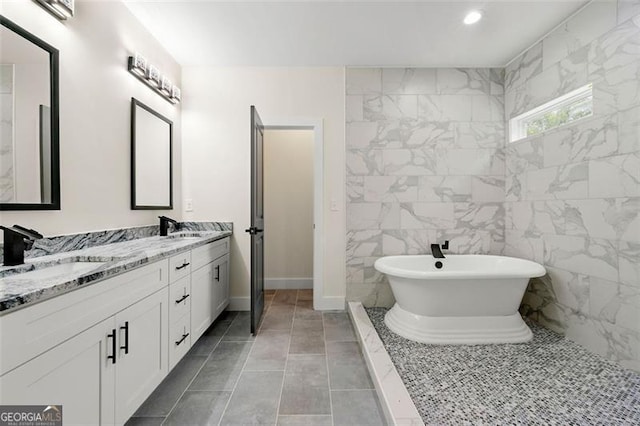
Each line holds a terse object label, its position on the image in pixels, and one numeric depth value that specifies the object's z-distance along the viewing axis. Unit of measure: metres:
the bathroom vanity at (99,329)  0.81
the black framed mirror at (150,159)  2.15
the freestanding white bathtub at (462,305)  2.09
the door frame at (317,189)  2.96
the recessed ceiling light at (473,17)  2.12
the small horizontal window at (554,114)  2.12
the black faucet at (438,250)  2.81
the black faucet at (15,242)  1.15
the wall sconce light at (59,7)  1.40
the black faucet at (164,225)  2.41
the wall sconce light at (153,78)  2.11
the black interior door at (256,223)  2.41
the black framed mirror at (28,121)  1.24
